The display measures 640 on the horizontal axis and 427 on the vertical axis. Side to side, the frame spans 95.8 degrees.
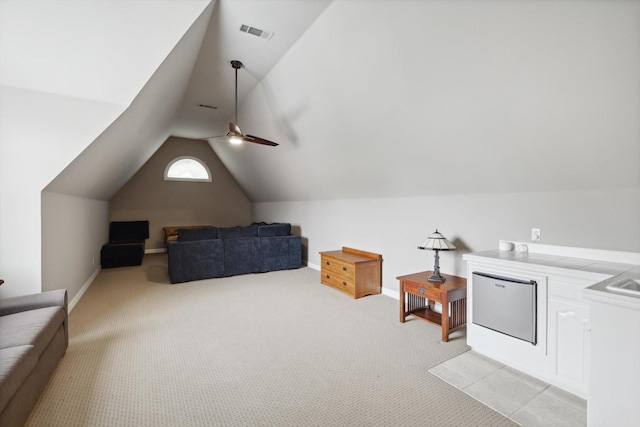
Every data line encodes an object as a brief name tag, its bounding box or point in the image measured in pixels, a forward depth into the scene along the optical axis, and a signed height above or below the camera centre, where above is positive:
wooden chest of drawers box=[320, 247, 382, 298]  4.07 -0.89
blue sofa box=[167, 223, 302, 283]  4.88 -0.73
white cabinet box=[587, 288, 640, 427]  1.28 -0.68
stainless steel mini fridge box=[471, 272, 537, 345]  2.11 -0.72
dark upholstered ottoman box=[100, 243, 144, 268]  6.05 -0.92
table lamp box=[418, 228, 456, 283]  3.01 -0.36
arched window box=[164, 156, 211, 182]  8.32 +1.23
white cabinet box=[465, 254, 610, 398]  1.86 -0.81
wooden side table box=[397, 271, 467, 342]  2.77 -0.91
